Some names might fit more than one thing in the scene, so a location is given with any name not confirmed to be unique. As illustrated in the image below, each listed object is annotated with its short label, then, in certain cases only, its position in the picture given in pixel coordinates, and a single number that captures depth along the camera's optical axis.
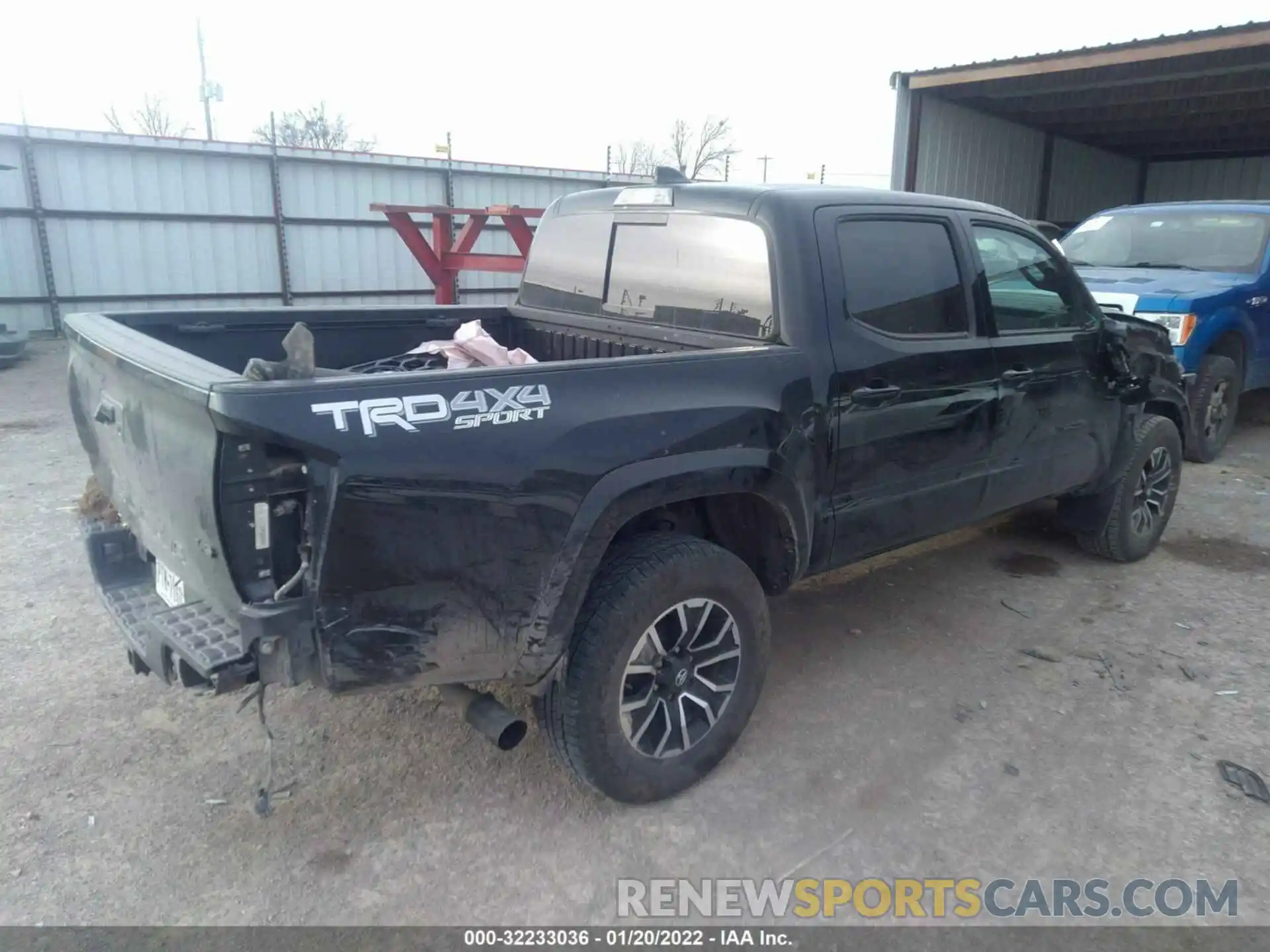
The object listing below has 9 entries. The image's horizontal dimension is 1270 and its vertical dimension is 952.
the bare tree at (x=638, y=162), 25.85
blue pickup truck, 7.01
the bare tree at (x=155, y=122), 32.59
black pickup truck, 2.32
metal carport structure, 11.23
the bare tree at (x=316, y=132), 33.81
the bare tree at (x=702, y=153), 40.06
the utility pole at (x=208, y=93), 29.72
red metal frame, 8.91
